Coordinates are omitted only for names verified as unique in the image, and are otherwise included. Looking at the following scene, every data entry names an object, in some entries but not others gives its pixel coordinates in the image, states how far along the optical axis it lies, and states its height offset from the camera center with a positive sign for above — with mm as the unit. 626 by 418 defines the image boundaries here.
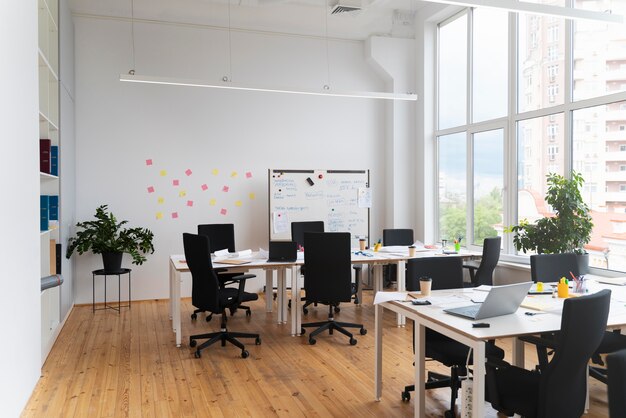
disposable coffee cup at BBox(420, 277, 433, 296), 3354 -558
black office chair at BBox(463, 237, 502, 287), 5164 -617
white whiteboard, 7432 +25
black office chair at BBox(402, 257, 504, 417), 3086 -904
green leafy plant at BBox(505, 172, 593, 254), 4867 -201
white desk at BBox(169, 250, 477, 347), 4926 -777
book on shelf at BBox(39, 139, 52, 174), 4590 +435
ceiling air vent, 6680 +2593
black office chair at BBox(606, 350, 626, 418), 1494 -542
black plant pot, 6281 -728
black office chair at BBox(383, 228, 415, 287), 6750 -473
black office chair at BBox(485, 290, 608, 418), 2273 -778
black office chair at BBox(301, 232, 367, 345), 4910 -648
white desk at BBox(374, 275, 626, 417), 2408 -648
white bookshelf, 4590 +759
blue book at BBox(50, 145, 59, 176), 4984 +423
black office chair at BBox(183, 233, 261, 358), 4473 -817
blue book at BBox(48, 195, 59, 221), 5112 -47
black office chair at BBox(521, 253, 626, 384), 3465 -584
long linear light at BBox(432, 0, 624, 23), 3904 +1557
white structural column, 7891 +1218
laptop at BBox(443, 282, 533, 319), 2711 -561
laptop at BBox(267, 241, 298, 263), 5223 -516
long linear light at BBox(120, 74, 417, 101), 5531 +1341
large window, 5082 +955
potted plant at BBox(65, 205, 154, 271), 6168 -477
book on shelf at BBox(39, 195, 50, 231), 4516 -68
